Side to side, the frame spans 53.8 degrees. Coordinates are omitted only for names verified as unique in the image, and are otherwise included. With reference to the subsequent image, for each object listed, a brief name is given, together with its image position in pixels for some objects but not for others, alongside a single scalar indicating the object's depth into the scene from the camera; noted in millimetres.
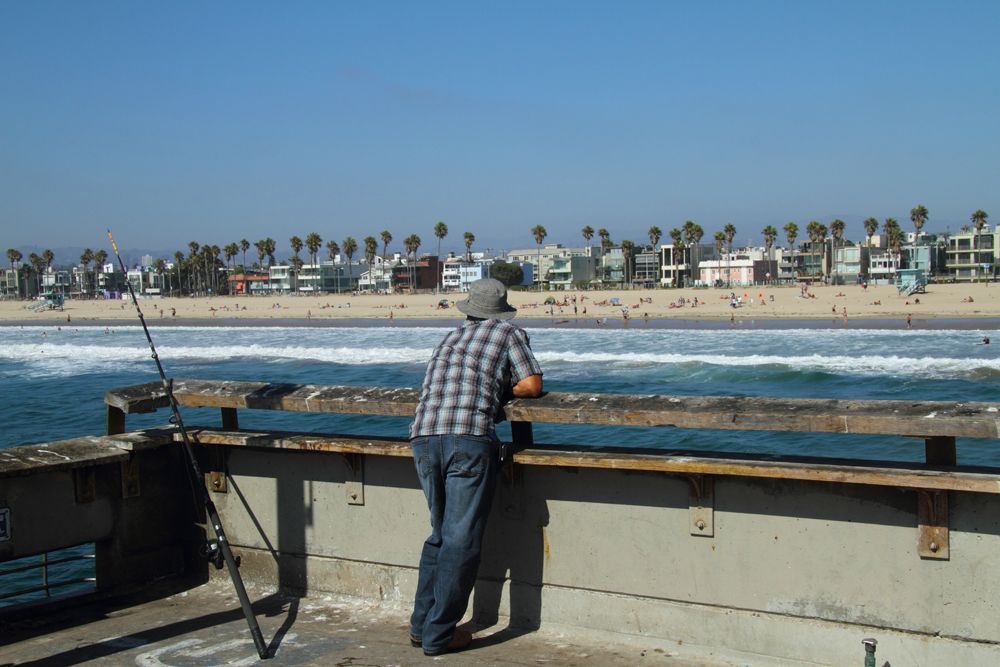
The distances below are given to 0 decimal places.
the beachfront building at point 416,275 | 151750
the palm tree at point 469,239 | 158875
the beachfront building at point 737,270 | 137000
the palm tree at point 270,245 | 166750
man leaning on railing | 4238
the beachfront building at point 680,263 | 133625
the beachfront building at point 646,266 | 143250
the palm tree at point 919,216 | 137875
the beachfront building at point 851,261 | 137375
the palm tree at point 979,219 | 123125
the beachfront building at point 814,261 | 142375
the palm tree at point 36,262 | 177500
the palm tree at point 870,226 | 142875
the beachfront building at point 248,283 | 163125
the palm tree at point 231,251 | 161000
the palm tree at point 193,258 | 163300
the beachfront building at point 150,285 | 158162
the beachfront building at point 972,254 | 126562
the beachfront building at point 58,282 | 165375
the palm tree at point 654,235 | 150125
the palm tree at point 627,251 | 141125
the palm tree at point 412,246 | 150500
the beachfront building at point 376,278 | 149038
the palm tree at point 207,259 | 161712
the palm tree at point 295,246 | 159750
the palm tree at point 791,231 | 141125
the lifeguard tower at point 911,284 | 76250
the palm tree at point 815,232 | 136250
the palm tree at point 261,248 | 167500
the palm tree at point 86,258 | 167500
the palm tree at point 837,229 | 141125
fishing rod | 4418
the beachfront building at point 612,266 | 145750
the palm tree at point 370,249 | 174400
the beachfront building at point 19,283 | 167250
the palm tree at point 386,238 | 168125
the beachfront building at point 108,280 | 160875
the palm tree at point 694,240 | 138375
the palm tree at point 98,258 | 165500
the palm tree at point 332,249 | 180750
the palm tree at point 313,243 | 160375
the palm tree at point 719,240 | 138125
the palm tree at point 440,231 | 158875
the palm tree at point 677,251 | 133125
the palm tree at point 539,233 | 154875
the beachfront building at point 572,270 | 145750
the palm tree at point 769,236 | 147300
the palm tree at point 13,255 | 183750
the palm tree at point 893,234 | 131000
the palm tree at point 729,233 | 138875
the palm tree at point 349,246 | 168750
